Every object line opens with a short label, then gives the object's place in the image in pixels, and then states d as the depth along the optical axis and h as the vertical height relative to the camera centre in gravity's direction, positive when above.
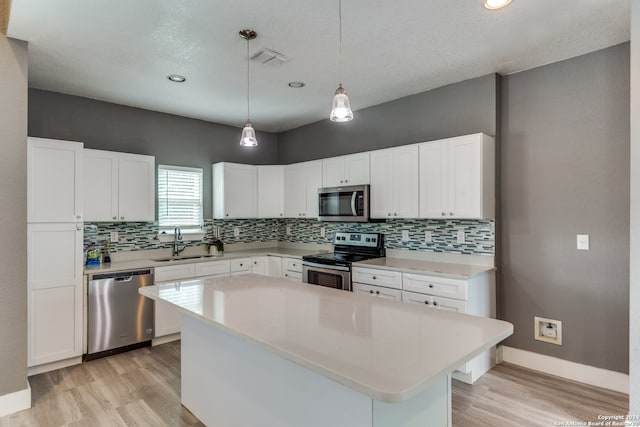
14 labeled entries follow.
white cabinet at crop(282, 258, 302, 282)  4.43 -0.65
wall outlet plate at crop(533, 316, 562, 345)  3.08 -1.00
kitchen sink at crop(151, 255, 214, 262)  4.18 -0.50
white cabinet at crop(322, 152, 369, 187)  4.03 +0.54
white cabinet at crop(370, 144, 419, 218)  3.59 +0.35
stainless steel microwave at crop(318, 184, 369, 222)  3.95 +0.15
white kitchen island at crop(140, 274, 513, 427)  1.23 -0.50
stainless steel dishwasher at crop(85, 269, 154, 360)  3.46 -0.96
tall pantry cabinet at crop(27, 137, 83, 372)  3.10 -0.29
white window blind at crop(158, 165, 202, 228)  4.50 +0.27
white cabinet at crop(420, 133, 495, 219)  3.15 +0.35
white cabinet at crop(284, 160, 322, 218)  4.62 +0.38
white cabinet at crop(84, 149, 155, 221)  3.69 +0.33
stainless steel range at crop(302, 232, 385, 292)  3.80 -0.47
